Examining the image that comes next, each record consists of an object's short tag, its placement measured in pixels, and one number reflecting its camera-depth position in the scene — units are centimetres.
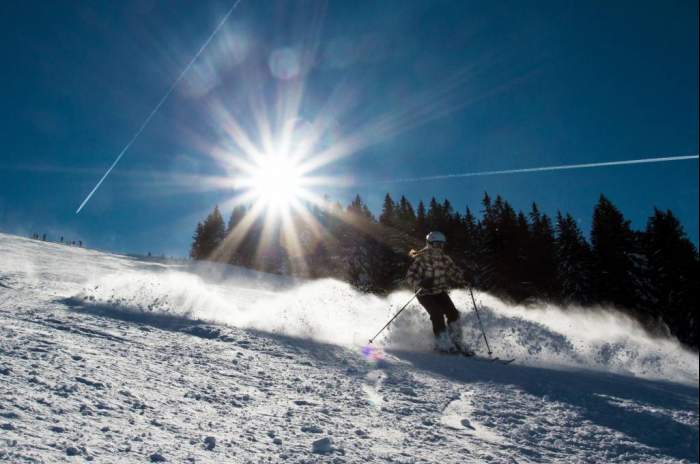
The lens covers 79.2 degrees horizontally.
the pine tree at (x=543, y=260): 4597
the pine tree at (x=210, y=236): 7281
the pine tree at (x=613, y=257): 4281
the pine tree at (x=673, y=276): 4172
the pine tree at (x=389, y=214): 5969
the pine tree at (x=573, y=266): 4353
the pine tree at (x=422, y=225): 5522
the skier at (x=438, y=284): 918
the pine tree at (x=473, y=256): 4894
